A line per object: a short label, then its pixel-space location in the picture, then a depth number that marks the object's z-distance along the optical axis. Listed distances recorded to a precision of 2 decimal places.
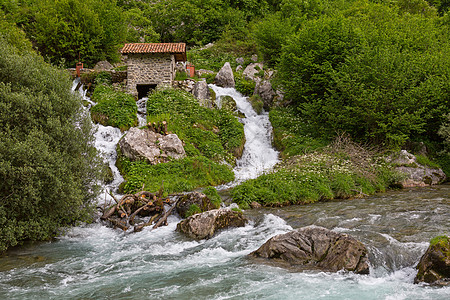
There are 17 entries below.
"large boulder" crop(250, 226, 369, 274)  8.27
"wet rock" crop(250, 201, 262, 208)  14.46
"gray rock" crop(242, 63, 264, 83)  29.55
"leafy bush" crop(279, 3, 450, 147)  18.72
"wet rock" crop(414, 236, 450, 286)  7.35
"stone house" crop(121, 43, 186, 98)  24.47
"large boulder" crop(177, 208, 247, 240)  11.09
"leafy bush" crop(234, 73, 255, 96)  26.81
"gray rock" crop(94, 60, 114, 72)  28.25
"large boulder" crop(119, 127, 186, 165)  17.19
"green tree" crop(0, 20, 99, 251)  9.77
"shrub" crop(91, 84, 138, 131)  19.98
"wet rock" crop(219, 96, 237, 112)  23.92
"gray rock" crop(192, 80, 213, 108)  23.70
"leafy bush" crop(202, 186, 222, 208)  13.73
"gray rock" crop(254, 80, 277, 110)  25.67
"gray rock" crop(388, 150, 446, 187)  17.91
